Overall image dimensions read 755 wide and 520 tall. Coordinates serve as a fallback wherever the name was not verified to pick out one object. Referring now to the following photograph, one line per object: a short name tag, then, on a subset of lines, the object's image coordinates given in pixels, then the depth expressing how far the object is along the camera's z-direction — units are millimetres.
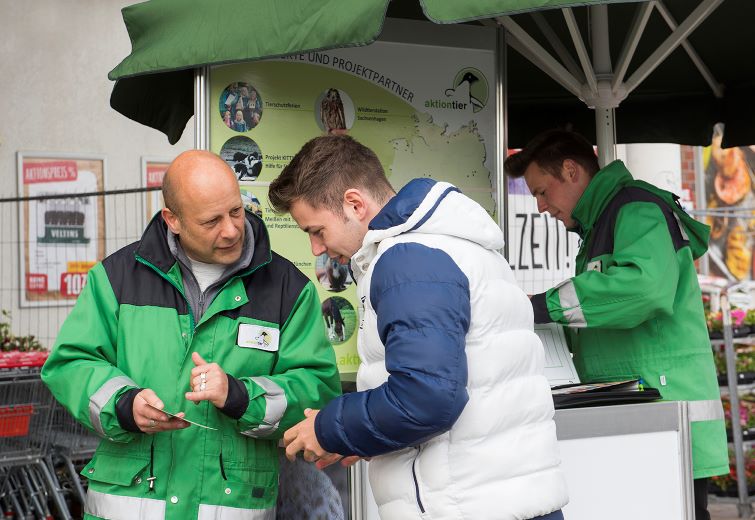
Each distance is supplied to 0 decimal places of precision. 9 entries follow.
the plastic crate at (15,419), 5520
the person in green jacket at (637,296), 3379
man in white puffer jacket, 2014
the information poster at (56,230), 8695
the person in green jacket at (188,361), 2625
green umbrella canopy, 2744
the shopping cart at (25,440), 5562
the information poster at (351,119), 3754
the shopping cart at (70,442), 5922
